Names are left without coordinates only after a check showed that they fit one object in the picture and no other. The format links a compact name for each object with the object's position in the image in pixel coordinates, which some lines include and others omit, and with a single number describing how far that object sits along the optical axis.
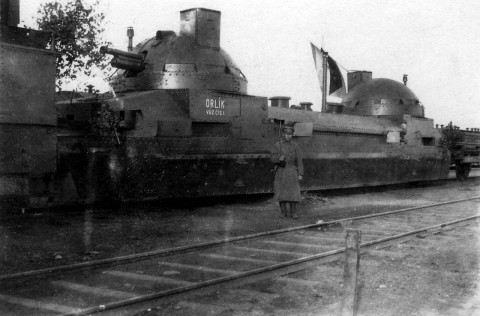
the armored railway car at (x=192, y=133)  10.92
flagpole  19.49
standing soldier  10.33
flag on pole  22.27
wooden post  3.95
